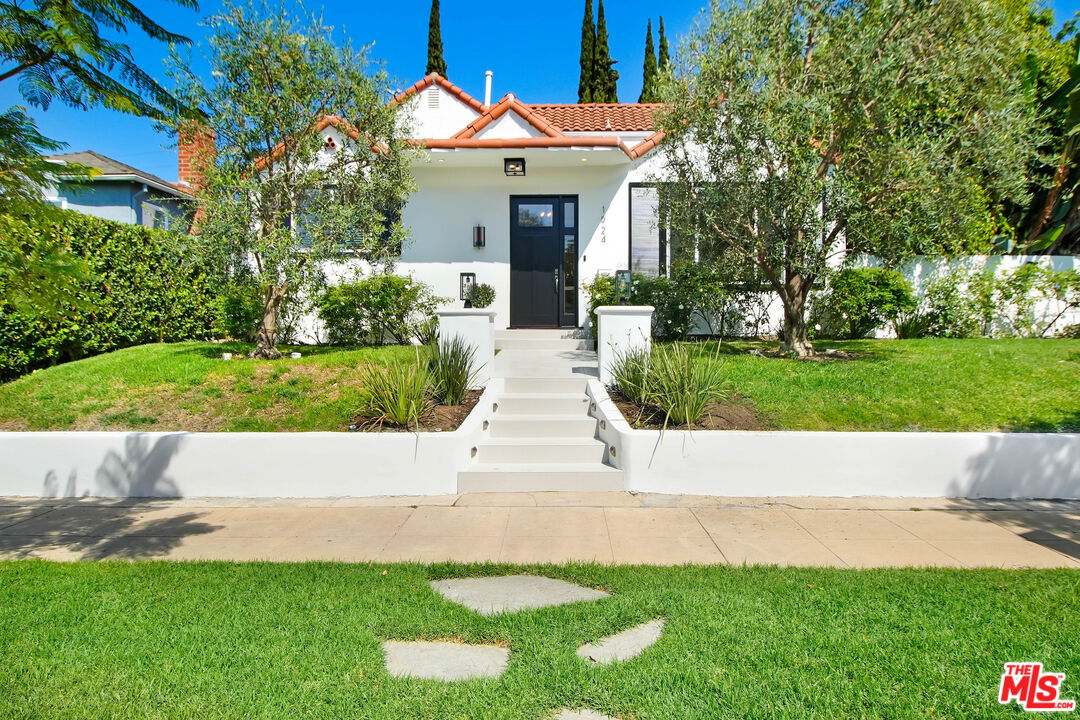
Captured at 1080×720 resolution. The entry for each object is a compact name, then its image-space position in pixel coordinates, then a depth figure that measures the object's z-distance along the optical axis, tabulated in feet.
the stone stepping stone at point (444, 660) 10.57
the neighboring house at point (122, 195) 52.80
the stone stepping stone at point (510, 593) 13.23
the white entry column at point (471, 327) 28.09
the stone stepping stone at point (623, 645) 11.02
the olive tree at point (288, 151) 27.43
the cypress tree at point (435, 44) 90.94
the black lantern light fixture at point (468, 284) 40.42
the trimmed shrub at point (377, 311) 35.78
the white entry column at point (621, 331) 27.55
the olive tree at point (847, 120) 25.27
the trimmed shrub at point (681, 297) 36.19
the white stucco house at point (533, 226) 41.27
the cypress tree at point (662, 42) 87.33
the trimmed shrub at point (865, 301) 36.88
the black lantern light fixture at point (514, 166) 39.40
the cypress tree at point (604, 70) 89.51
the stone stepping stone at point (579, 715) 9.37
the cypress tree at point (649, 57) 86.22
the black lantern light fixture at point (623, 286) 37.63
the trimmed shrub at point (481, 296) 40.32
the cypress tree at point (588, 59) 89.25
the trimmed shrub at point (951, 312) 38.81
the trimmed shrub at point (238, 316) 34.55
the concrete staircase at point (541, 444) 22.03
